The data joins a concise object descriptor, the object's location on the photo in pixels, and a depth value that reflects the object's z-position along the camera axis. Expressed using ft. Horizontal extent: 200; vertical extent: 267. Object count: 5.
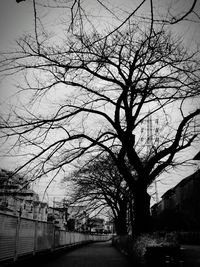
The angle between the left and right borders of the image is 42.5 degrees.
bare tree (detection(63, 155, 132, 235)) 82.84
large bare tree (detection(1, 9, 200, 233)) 35.78
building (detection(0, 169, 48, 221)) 26.94
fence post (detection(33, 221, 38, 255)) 38.59
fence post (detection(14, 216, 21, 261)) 29.87
